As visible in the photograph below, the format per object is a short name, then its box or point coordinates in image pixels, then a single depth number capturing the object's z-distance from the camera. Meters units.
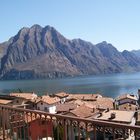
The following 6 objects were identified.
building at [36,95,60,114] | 35.17
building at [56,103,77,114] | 30.78
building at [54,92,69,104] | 45.89
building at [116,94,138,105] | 42.88
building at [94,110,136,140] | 17.54
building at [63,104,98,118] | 24.06
